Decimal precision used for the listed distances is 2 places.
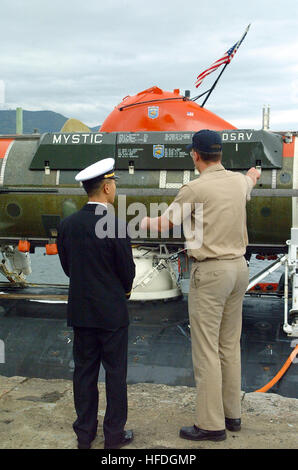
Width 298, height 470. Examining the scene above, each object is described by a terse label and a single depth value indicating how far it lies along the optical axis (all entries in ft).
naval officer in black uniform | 11.28
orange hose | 18.71
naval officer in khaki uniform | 11.80
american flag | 32.68
